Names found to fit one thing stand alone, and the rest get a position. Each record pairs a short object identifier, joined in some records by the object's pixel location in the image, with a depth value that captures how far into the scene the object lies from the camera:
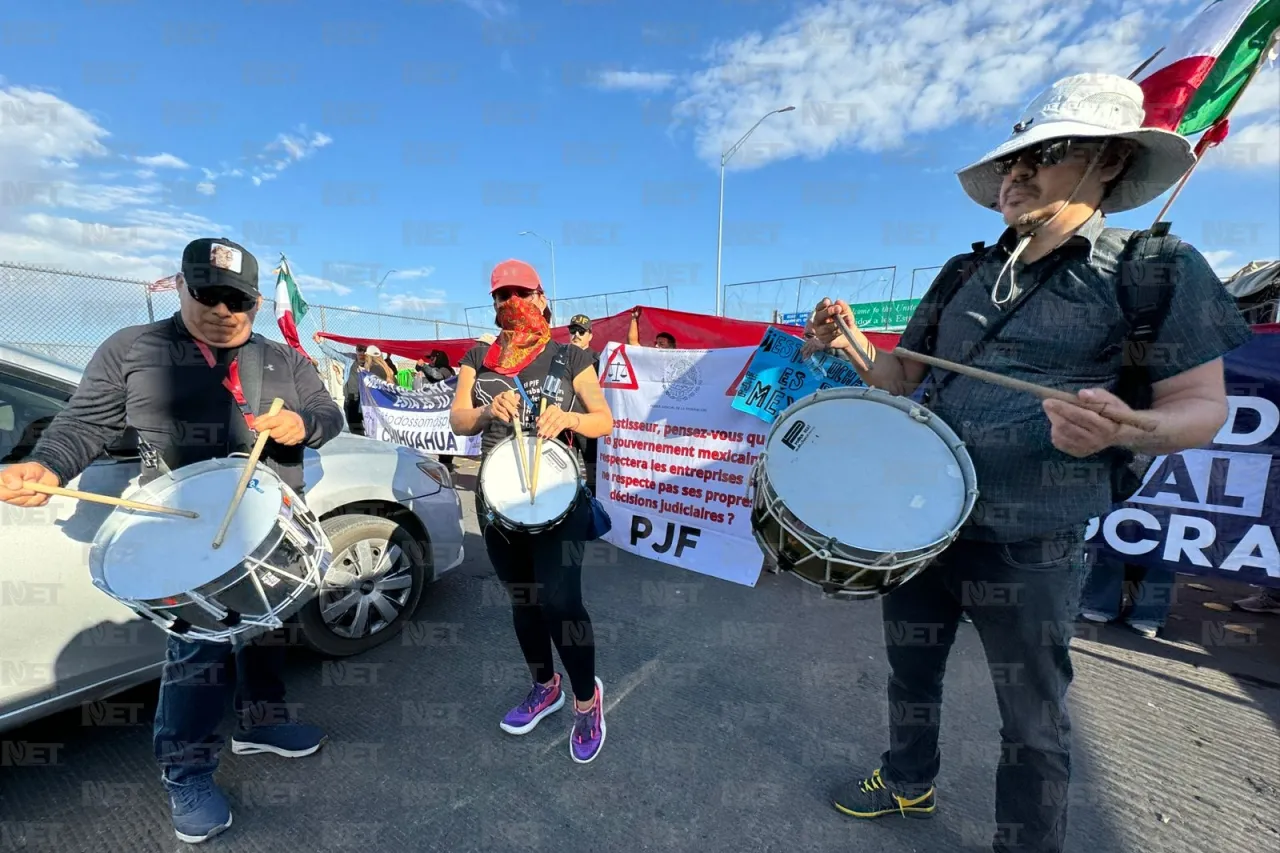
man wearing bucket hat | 1.24
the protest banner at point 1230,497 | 2.92
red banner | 5.18
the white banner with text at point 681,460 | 3.97
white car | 1.97
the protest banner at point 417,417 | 7.26
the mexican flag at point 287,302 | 8.62
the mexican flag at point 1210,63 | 3.16
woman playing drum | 2.16
